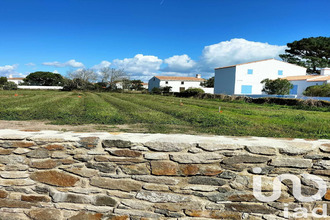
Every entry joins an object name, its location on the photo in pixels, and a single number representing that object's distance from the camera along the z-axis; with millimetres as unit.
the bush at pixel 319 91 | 18658
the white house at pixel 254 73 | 31672
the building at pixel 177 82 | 53719
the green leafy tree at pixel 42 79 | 58031
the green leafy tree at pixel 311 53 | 39125
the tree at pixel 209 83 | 55525
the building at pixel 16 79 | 77056
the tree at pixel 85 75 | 51594
